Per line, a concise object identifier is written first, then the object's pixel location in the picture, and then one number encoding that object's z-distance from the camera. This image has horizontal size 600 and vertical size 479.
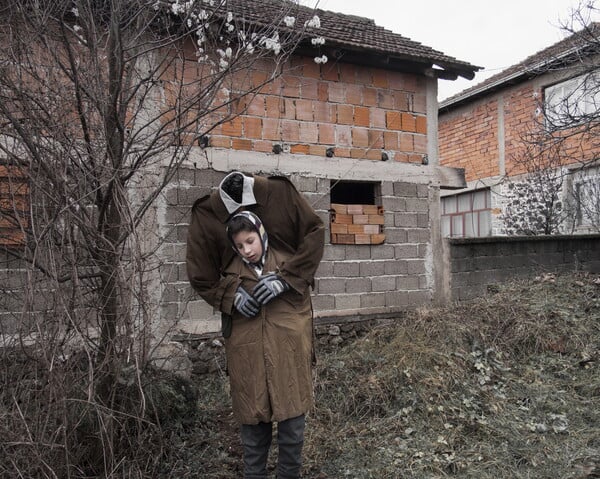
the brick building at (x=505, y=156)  10.05
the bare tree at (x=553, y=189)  9.94
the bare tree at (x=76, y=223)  2.39
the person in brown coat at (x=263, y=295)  2.37
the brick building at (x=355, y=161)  4.99
